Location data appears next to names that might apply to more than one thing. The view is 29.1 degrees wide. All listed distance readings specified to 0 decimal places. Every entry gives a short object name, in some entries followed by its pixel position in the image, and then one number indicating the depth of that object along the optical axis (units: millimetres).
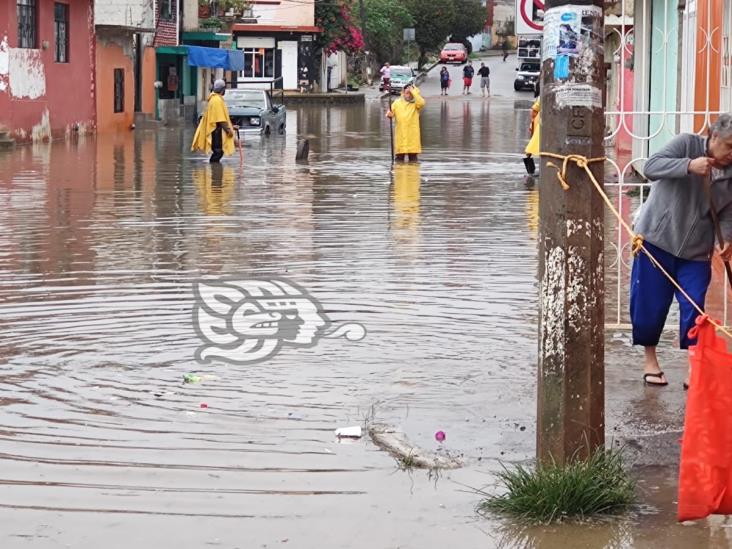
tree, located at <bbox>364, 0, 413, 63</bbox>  85812
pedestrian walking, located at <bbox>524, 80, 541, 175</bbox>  21109
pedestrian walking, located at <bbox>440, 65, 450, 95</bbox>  71625
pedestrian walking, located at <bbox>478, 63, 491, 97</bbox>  70750
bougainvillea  72375
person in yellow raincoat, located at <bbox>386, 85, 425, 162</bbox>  24953
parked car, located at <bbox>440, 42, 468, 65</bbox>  92625
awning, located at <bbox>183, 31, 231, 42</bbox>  54625
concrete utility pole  5762
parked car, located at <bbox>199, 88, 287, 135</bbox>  33625
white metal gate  10664
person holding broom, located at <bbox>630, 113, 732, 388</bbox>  7012
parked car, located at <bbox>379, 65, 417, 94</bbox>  71312
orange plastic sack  5254
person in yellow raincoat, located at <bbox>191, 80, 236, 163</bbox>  24891
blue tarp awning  50531
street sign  13762
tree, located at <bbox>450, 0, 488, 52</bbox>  99625
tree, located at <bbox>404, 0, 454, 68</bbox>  95125
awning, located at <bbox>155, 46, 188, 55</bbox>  48481
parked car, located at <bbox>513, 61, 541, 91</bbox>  71688
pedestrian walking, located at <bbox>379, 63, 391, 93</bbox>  70769
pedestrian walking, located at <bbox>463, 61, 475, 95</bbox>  73750
